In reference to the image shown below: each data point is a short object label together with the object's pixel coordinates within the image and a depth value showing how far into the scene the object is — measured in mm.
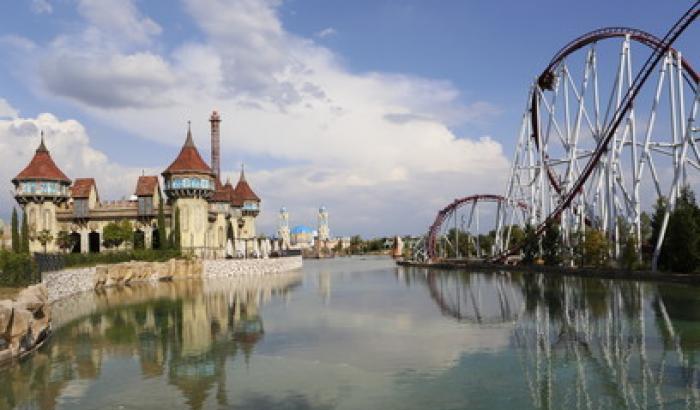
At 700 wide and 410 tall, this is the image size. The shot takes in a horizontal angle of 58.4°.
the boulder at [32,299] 16036
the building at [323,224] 186875
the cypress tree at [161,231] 48125
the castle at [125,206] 52750
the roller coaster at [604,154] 33094
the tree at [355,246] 172175
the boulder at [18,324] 14656
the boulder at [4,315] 13945
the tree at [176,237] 49341
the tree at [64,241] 54125
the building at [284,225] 176125
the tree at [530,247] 48969
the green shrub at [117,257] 37544
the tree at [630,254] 34750
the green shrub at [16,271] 21125
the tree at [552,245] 45875
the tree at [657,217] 33422
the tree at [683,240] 29859
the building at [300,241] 191125
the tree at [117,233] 53656
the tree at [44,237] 51656
